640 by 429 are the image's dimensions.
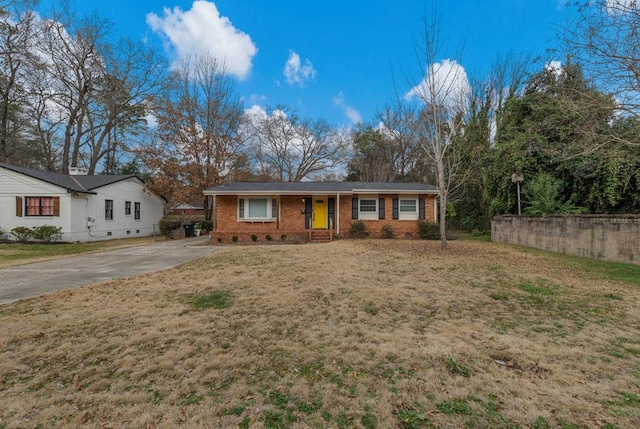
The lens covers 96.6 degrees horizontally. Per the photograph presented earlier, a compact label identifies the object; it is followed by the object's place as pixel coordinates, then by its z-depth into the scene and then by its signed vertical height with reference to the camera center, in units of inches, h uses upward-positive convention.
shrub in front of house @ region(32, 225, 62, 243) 545.6 -25.4
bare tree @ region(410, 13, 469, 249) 399.2 +189.4
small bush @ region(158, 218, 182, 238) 670.5 -19.1
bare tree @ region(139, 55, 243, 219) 729.6 +217.8
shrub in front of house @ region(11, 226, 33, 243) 547.2 -24.5
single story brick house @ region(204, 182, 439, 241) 586.7 +16.9
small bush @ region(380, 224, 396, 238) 577.3 -30.6
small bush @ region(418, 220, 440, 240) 565.6 -27.1
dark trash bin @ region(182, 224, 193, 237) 720.7 -29.0
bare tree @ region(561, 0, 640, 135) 245.4 +152.5
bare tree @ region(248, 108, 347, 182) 1120.8 +292.5
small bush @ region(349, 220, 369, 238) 570.9 -25.7
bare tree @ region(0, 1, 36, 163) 701.9 +382.7
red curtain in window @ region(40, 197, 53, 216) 580.1 +30.7
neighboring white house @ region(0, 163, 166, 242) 575.8 +36.4
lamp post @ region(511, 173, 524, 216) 515.8 +68.5
